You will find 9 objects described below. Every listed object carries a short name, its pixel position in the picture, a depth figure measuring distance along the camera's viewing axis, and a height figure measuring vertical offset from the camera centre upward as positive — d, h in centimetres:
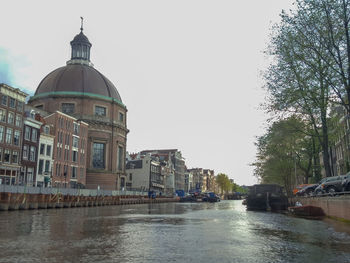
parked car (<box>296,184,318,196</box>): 3853 +37
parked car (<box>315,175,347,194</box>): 2735 +70
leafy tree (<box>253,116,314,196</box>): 3762 +638
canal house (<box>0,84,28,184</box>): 5021 +930
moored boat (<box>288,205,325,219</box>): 2786 -147
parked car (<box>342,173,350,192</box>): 2385 +71
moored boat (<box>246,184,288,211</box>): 4212 -59
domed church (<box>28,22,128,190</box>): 8231 +2106
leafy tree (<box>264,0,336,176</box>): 2572 +1025
